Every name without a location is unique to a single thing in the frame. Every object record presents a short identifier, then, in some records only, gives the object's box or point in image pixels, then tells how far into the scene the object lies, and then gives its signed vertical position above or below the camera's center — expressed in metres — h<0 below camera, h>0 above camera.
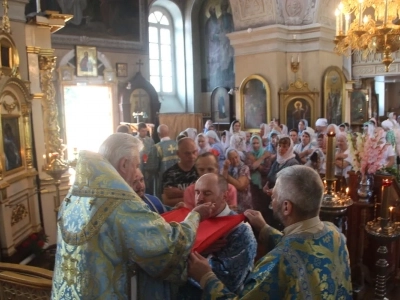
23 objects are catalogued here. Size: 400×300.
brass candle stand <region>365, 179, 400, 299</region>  3.11 -1.00
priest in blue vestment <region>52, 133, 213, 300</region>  1.76 -0.56
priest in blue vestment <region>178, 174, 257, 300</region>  2.15 -0.80
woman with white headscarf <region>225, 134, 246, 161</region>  7.92 -0.67
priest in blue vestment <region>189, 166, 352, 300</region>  1.69 -0.65
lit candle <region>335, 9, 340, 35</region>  6.95 +1.50
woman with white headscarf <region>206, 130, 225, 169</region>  7.00 -0.72
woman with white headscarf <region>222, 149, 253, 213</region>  4.70 -0.82
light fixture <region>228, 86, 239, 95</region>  15.04 +0.68
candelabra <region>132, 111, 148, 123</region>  12.76 -0.08
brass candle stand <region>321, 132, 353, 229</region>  2.98 -0.70
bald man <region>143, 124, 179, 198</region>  5.38 -0.64
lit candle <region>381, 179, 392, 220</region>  2.99 -0.73
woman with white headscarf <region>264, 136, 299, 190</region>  5.27 -0.64
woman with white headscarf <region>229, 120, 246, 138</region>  10.76 -0.50
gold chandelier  6.87 +1.30
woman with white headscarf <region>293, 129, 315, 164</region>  7.08 -0.75
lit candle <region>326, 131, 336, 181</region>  2.97 -0.38
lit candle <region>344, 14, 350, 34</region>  7.41 +1.55
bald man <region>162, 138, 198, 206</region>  4.04 -0.61
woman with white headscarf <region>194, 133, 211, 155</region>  7.21 -0.59
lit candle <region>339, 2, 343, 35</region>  7.12 +1.52
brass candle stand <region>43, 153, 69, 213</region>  5.76 -0.78
